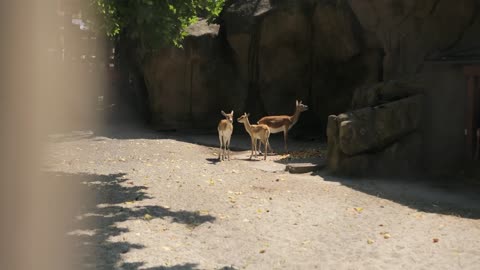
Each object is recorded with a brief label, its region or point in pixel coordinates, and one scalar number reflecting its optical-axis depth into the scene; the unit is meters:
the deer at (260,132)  15.45
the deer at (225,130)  15.29
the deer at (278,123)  16.77
